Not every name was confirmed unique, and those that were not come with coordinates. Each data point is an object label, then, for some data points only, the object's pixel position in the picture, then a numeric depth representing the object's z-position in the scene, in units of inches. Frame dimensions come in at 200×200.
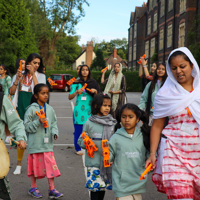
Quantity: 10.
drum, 108.7
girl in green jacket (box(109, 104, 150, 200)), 137.9
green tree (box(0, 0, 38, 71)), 1350.9
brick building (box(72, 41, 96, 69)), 3427.7
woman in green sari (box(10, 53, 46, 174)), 232.4
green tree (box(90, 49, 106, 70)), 2490.2
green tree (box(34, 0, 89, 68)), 1994.3
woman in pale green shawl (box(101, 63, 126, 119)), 363.3
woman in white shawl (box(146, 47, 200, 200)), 115.4
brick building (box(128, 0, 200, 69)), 1165.1
